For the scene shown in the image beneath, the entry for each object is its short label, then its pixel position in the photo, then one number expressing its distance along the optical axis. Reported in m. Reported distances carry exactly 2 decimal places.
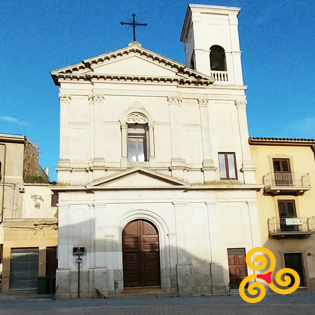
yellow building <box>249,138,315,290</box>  21.83
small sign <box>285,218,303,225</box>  21.67
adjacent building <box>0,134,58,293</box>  22.88
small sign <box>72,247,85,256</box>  19.61
